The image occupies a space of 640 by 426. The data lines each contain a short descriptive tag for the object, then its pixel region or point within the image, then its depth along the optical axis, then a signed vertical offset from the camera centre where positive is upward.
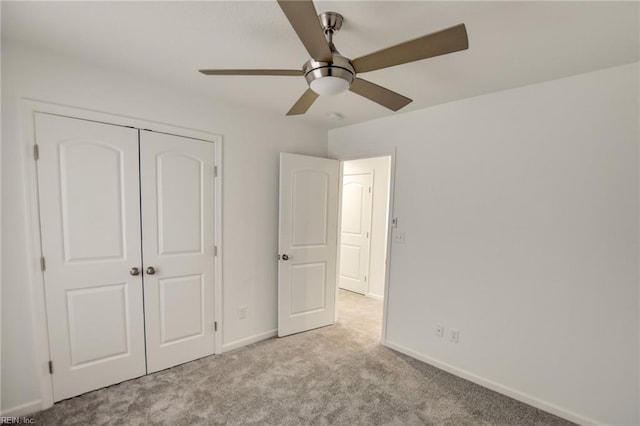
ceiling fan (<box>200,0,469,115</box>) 0.97 +0.57
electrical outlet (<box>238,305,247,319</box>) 2.80 -1.16
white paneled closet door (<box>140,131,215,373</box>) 2.25 -0.46
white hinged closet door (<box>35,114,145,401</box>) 1.88 -0.43
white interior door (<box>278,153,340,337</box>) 2.97 -0.51
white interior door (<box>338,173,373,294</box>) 4.54 -0.56
